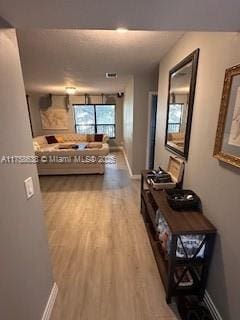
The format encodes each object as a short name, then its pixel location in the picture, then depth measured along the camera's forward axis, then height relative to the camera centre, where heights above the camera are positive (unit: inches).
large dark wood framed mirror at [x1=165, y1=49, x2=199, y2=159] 70.0 +4.4
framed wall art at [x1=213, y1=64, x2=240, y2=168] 44.6 -2.1
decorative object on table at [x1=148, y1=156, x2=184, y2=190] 81.9 -30.2
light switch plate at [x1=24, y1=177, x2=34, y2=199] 46.8 -19.0
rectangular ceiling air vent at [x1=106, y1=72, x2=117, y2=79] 152.2 +33.7
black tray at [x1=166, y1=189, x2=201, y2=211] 63.4 -30.6
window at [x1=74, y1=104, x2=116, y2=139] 312.3 -7.0
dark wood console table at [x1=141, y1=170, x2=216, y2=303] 54.3 -44.1
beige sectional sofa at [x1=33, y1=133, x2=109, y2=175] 181.2 -46.6
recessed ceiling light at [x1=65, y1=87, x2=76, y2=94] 218.1 +29.8
